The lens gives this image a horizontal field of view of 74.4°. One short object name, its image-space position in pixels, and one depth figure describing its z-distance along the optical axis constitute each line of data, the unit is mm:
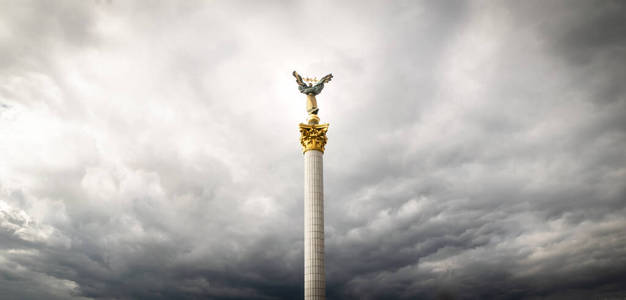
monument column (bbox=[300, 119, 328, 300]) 47094
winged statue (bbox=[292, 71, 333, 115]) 56969
